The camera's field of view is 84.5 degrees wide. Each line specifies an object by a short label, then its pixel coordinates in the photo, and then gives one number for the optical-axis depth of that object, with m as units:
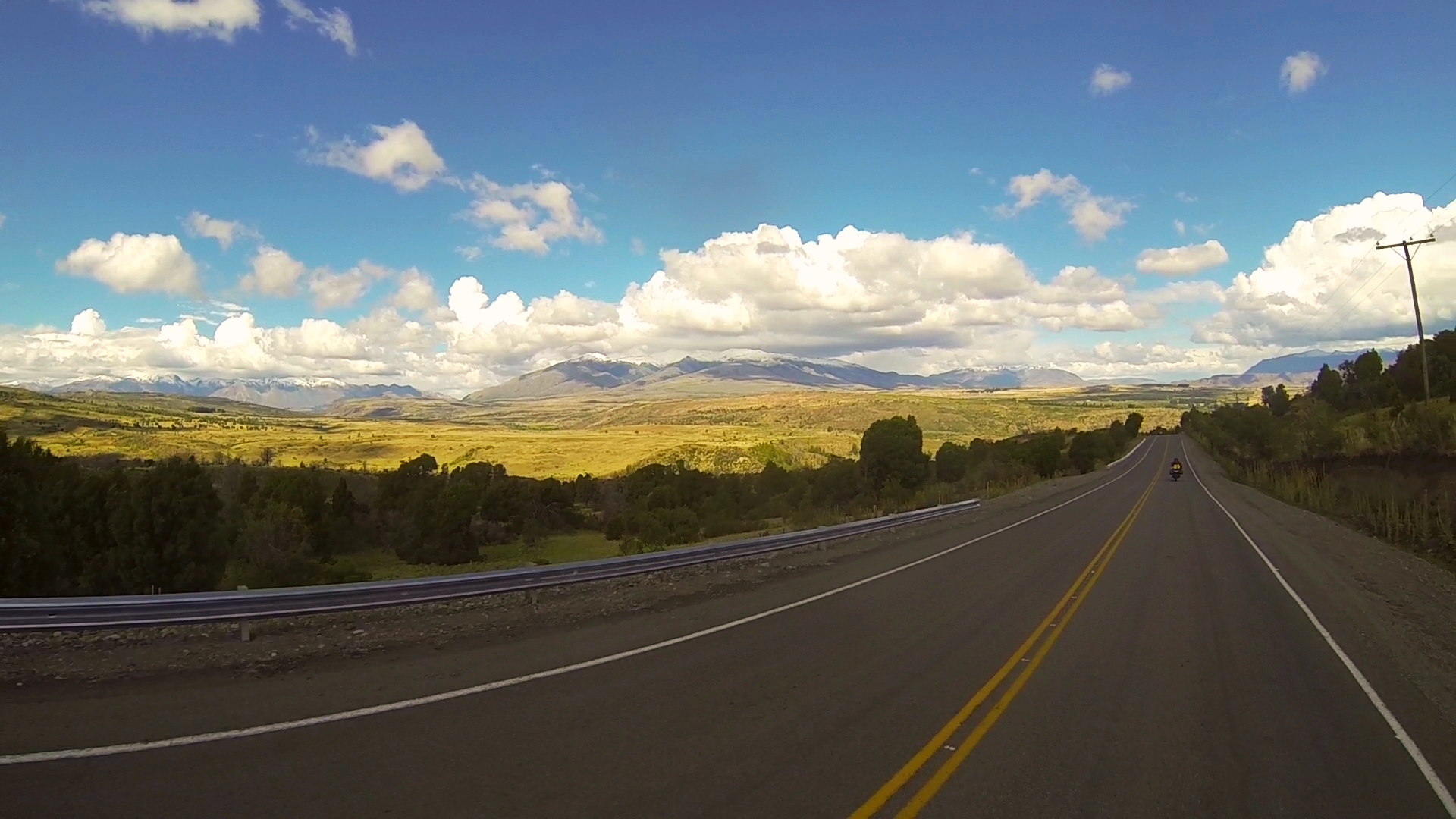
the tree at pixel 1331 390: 80.44
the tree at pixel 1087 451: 71.84
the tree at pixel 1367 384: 61.66
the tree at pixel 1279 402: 108.57
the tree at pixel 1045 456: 62.94
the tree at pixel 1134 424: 134.91
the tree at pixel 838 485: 46.28
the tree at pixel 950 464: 55.34
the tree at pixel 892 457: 47.03
